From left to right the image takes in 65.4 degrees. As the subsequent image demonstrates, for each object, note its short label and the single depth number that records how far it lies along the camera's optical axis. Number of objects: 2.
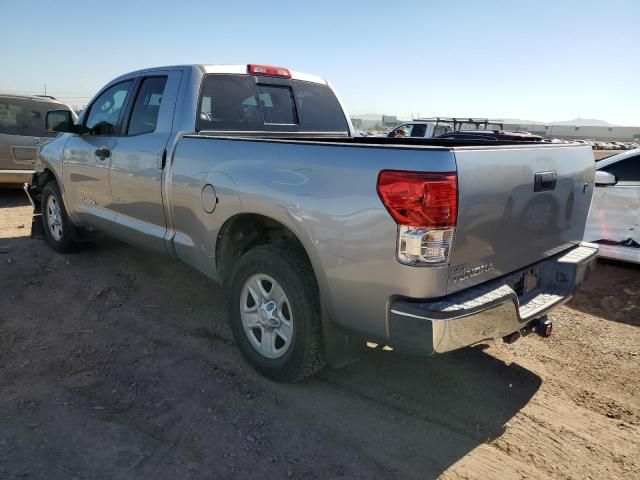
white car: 5.55
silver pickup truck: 2.36
